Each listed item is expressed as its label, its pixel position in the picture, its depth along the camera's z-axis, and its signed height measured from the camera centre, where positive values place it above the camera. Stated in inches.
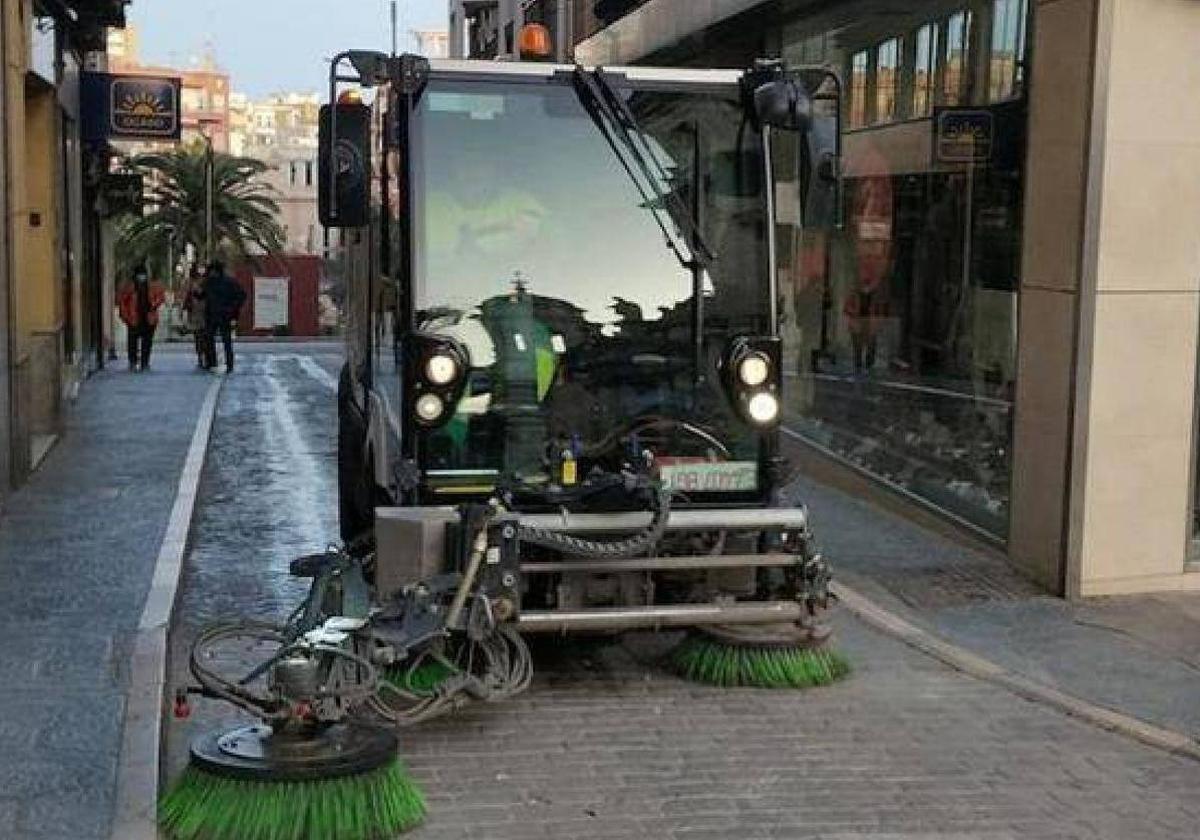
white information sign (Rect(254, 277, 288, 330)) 1745.8 -84.6
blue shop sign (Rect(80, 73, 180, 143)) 818.2 +59.7
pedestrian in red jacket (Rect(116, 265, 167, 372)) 907.4 -53.7
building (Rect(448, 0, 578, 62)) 1056.0 +173.4
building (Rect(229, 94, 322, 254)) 3646.7 +178.2
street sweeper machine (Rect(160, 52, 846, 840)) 250.8 -21.4
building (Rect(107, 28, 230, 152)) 5191.4 +493.3
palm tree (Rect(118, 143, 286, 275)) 1930.4 +9.0
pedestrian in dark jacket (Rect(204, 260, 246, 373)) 892.0 -46.4
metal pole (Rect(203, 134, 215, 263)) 1374.3 +25.1
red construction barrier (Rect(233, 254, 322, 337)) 1729.8 -75.2
